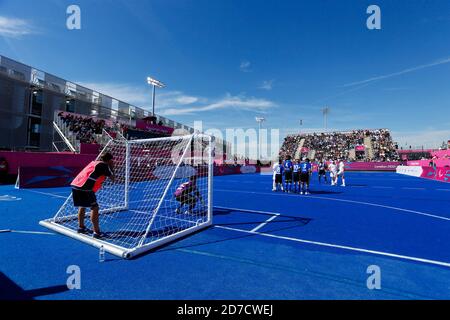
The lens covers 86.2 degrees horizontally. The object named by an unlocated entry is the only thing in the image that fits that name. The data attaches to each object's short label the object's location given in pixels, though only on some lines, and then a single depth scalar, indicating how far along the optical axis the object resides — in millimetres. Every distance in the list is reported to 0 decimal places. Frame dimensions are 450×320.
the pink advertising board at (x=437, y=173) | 23200
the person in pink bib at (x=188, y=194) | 8523
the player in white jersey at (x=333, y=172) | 19322
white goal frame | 4621
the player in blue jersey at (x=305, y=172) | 13977
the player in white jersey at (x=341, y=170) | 18731
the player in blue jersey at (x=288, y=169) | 14328
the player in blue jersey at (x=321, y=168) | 21483
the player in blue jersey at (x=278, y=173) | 15227
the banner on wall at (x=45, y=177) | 14508
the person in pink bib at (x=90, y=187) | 5414
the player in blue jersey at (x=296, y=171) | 14266
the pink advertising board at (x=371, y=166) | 41031
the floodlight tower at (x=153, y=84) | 39844
